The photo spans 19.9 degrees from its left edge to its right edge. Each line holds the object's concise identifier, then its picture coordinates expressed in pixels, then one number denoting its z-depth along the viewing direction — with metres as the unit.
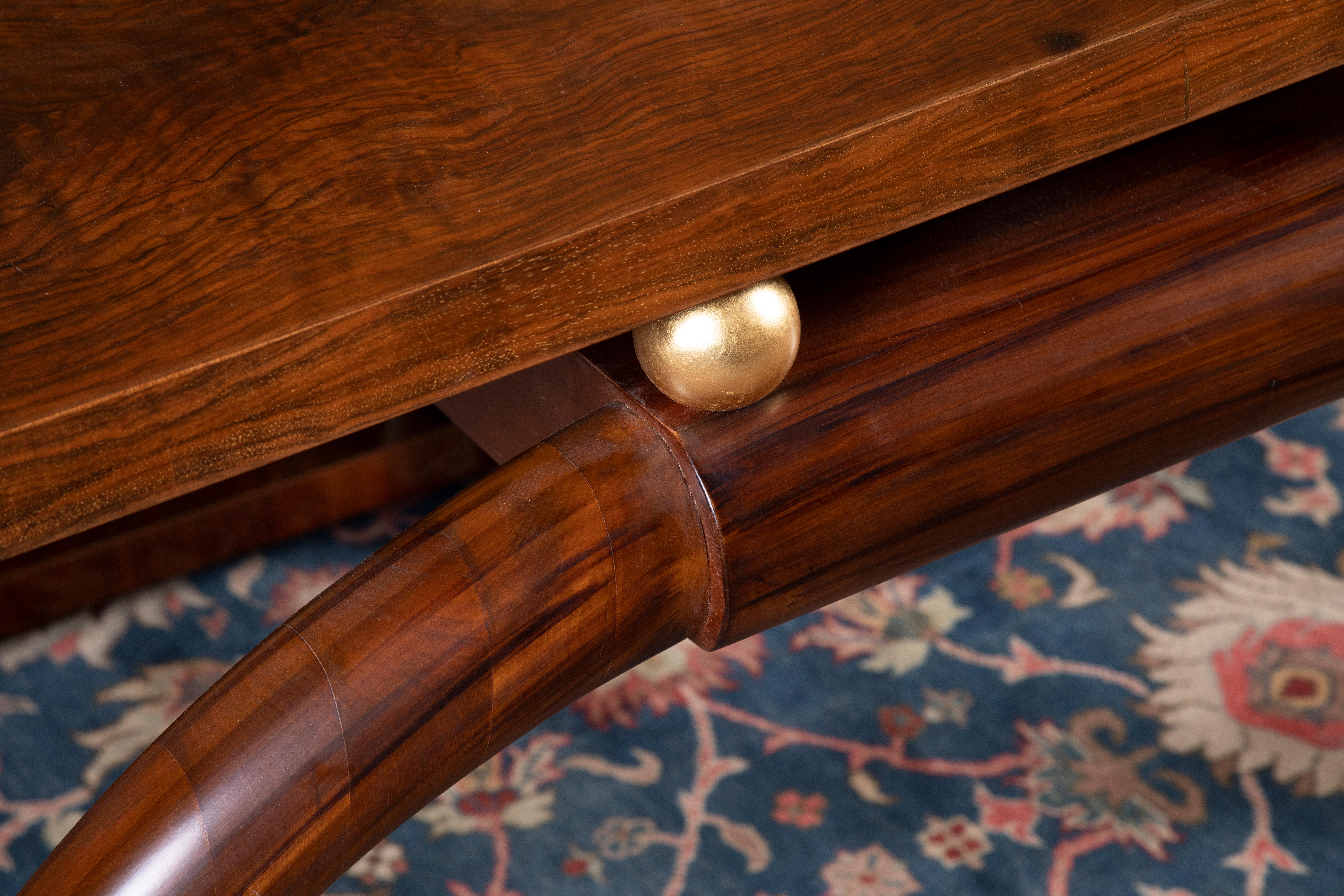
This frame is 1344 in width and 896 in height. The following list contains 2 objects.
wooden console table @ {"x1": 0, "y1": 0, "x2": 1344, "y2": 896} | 1.13
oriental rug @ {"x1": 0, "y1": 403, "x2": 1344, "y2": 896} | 1.92
